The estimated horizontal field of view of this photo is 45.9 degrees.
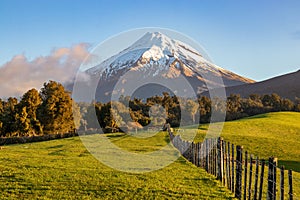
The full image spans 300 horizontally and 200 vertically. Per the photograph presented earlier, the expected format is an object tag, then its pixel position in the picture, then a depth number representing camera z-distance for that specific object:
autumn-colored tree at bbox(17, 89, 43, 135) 68.12
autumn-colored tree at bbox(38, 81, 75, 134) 69.75
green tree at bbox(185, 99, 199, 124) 93.47
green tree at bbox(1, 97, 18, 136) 69.12
